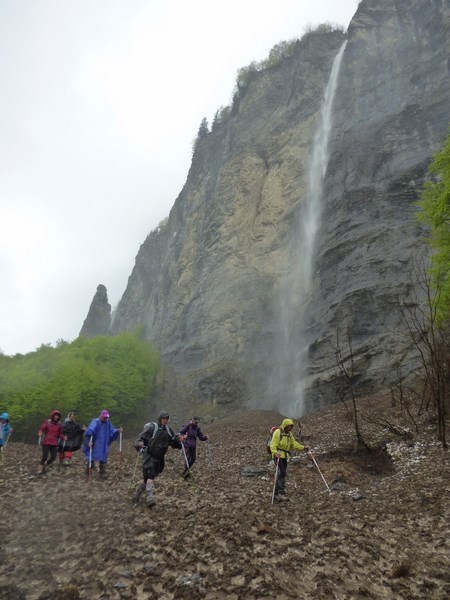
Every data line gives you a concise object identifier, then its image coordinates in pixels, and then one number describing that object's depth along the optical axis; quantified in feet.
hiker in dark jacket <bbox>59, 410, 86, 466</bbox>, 49.83
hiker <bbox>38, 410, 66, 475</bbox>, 46.21
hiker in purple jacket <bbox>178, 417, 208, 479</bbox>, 43.80
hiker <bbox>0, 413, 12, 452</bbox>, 51.03
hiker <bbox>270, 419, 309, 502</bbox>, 34.30
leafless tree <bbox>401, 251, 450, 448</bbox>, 37.60
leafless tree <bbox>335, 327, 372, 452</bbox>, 106.83
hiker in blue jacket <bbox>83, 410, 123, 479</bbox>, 42.70
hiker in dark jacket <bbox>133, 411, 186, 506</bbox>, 30.83
